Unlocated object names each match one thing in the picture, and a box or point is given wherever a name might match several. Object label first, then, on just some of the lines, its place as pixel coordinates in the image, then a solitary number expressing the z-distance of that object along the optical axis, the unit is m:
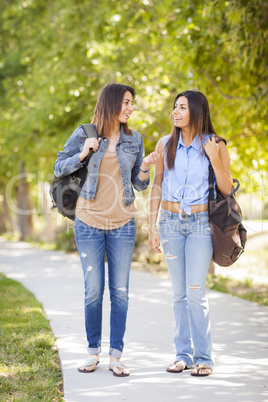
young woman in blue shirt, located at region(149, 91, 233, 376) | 3.97
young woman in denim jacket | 4.01
